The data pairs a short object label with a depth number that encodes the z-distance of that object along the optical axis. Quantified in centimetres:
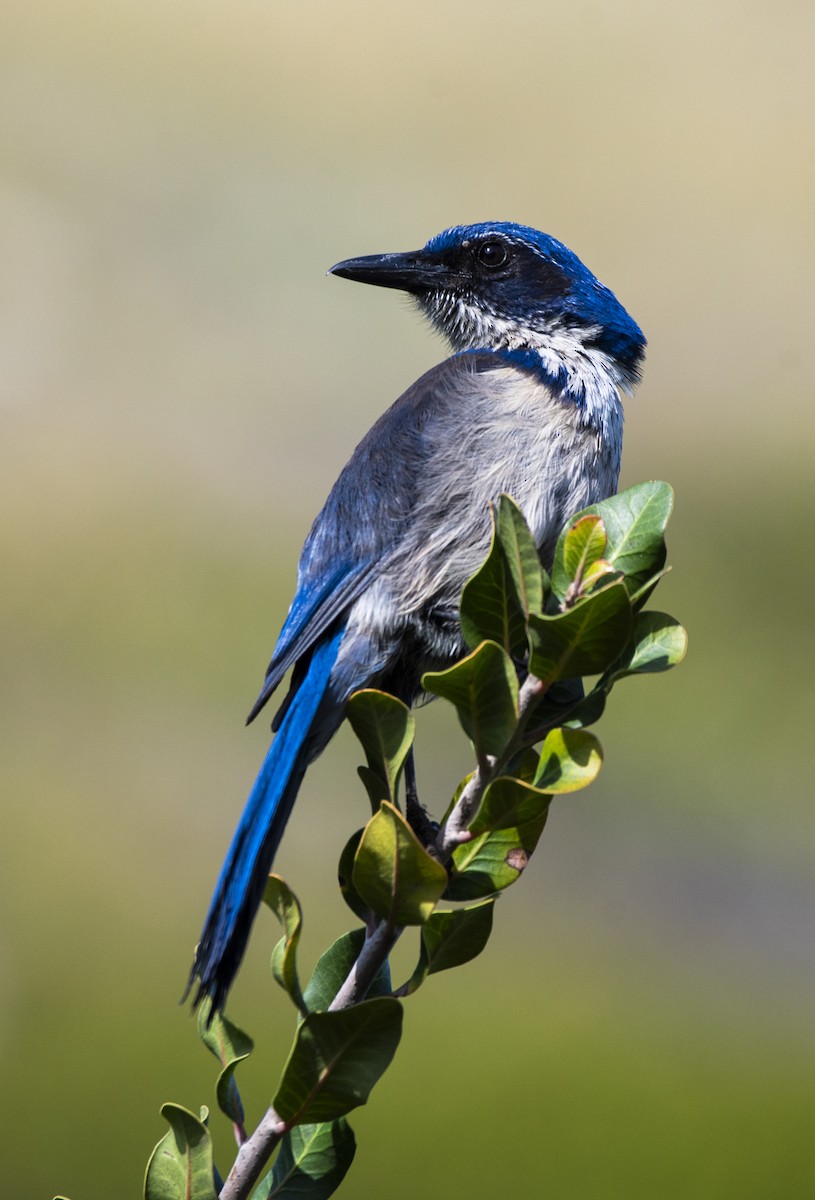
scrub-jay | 505
